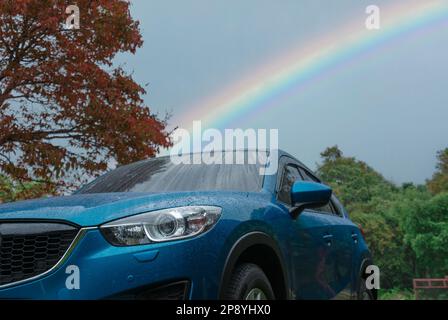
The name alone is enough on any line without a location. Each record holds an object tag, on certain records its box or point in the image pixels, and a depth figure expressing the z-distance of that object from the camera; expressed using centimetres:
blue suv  276
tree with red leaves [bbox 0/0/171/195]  1116
